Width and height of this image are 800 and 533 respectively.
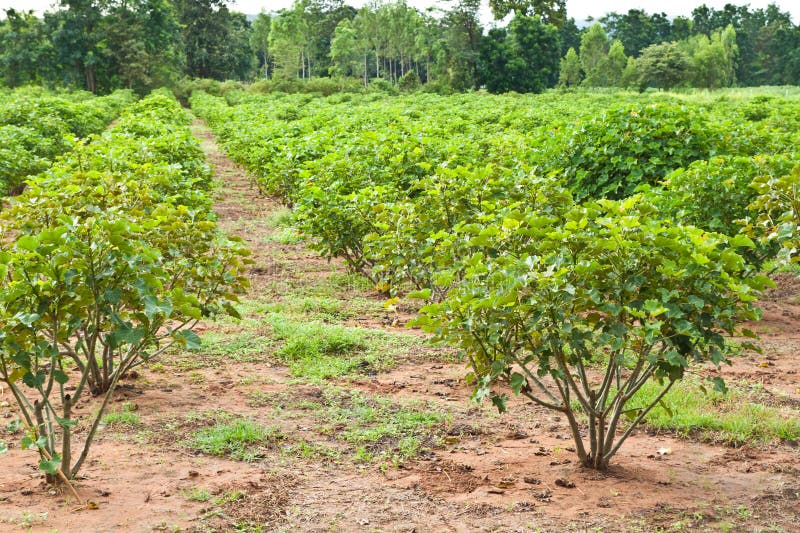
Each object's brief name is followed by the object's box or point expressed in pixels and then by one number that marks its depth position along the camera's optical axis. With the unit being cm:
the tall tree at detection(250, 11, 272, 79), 9888
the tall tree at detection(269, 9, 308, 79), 7581
